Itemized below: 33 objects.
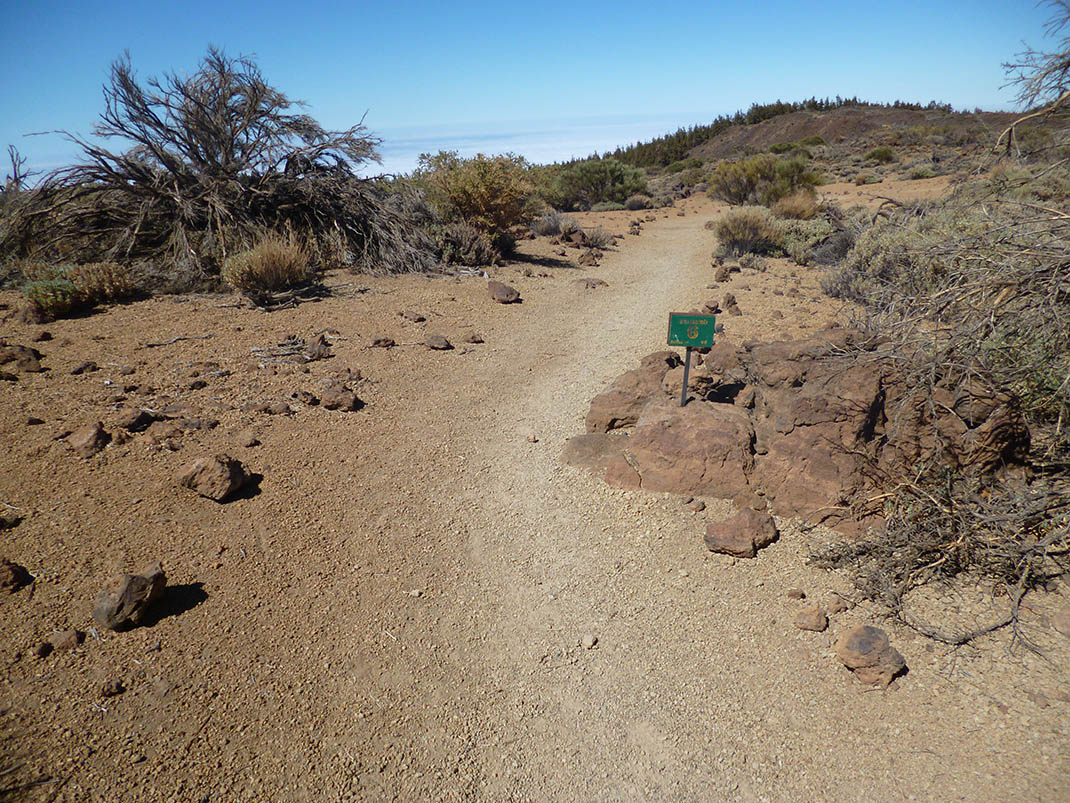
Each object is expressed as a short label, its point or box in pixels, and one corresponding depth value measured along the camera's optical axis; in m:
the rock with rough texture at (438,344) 7.71
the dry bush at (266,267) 8.59
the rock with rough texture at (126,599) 2.96
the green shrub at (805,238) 12.54
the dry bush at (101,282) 7.76
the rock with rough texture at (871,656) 2.90
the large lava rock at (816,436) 3.80
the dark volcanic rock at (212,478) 4.07
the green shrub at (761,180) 18.83
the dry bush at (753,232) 13.69
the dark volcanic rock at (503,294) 10.07
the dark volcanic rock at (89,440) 4.30
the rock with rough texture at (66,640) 2.81
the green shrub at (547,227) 16.67
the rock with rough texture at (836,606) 3.37
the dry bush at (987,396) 3.29
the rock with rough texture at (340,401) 5.75
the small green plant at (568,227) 16.06
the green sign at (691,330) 4.81
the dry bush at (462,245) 11.96
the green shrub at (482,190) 12.67
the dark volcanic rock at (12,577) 3.02
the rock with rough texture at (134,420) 4.69
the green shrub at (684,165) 38.91
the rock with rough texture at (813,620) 3.26
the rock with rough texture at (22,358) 5.60
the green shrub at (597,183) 26.33
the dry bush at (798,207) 16.14
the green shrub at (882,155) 28.62
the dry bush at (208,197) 9.20
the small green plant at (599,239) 16.03
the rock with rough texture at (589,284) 11.52
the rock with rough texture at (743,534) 3.85
